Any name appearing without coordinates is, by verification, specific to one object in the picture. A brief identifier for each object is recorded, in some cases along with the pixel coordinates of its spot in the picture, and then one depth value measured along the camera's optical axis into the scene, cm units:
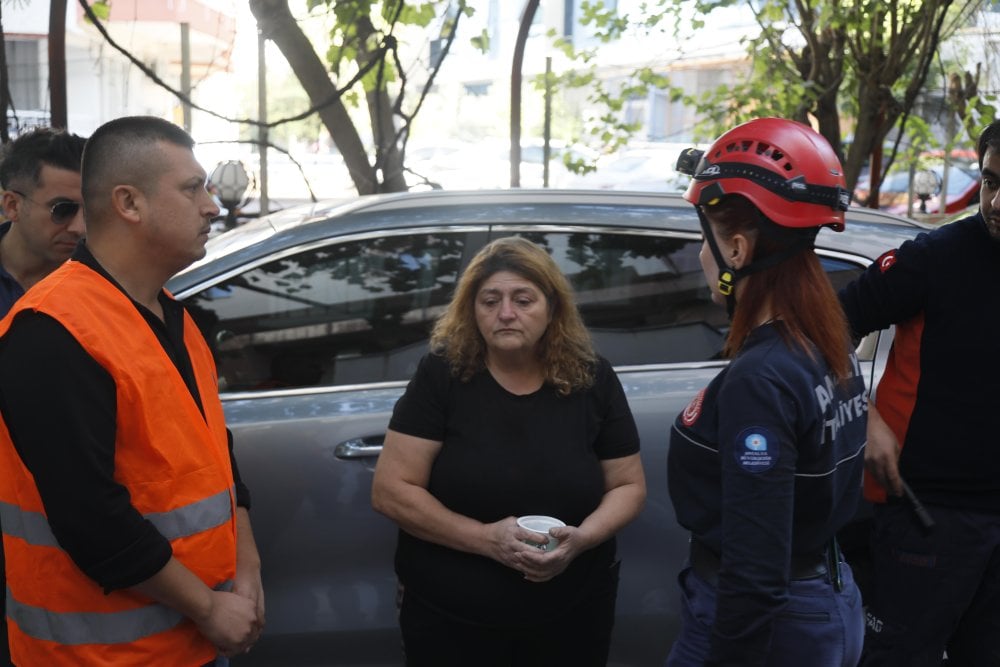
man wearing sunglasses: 274
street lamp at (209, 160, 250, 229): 810
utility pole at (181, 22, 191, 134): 598
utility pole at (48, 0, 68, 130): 407
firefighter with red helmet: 184
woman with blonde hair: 271
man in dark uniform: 261
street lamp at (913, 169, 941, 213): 1266
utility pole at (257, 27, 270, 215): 519
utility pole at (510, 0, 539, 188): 507
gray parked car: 316
